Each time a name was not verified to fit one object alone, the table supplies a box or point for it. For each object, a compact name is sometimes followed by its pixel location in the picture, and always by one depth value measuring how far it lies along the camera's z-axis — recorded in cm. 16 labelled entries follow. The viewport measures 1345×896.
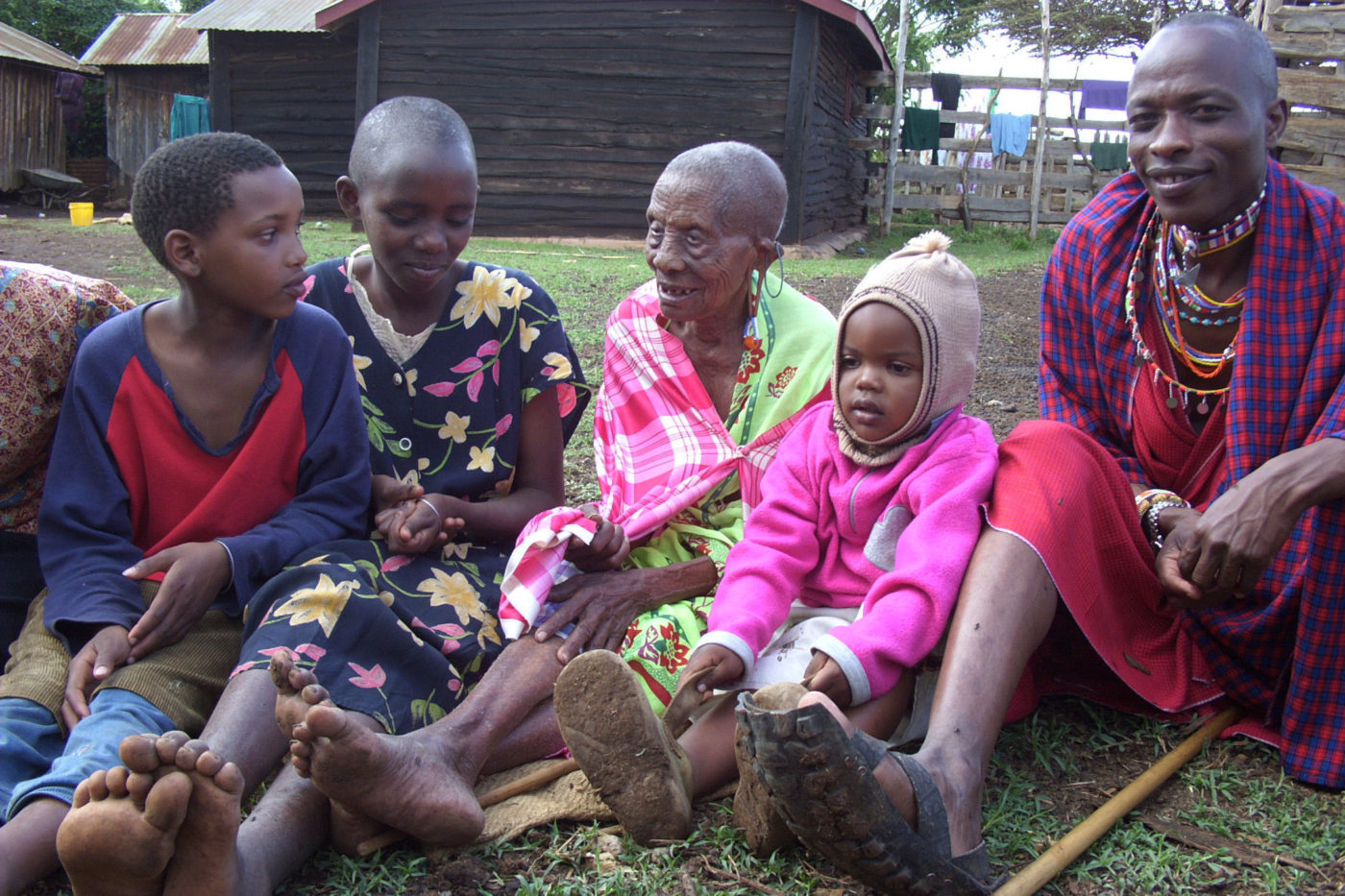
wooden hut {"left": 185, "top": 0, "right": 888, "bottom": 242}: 1345
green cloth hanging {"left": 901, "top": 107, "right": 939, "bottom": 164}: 1688
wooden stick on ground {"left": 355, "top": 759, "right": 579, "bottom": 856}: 209
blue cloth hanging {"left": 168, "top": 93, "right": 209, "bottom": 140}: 1841
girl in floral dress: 212
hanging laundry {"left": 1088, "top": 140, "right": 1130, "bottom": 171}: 1758
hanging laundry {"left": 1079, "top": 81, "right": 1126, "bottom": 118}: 1723
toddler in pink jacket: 189
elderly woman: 236
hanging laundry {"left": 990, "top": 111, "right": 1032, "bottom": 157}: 1758
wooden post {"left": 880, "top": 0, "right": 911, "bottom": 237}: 1535
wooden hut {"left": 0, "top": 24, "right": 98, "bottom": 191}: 1988
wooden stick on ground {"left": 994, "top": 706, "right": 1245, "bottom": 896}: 177
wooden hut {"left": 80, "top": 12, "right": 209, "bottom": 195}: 2119
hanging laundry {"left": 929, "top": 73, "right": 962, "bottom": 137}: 1644
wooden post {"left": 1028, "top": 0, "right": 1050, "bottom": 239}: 1620
